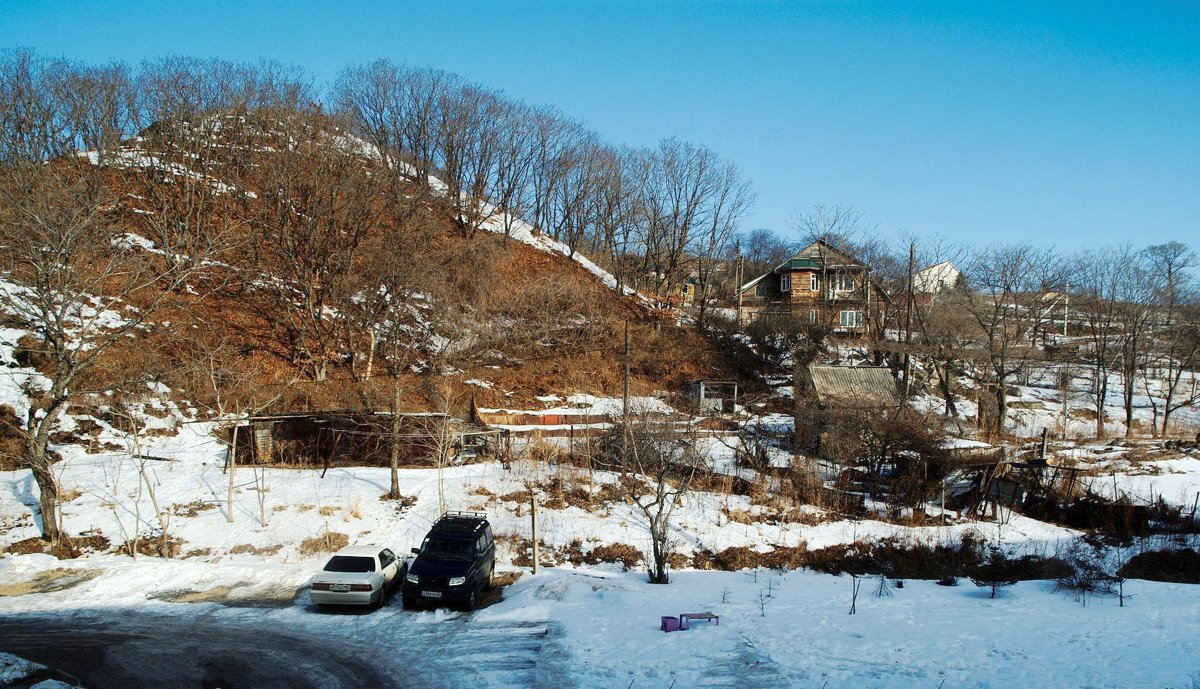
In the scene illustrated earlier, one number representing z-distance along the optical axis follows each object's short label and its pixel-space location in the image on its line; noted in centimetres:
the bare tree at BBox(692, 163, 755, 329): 5497
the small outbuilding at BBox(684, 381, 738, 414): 3444
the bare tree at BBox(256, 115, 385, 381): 3275
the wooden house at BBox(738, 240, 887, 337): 4581
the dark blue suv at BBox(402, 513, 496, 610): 1344
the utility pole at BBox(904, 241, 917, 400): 3334
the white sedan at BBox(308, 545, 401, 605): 1333
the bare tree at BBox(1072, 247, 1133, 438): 4003
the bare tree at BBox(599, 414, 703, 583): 2069
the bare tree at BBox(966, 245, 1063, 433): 3403
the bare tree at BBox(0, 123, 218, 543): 1639
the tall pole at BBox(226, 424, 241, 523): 1775
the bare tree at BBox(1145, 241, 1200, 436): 3978
